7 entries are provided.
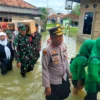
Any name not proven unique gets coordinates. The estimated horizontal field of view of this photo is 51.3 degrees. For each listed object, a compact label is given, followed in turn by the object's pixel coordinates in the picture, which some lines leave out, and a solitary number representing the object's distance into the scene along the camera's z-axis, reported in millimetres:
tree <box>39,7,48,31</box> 12913
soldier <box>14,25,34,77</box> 2814
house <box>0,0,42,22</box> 10394
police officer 1556
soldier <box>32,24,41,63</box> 3327
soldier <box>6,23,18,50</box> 4107
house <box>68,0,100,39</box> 8008
